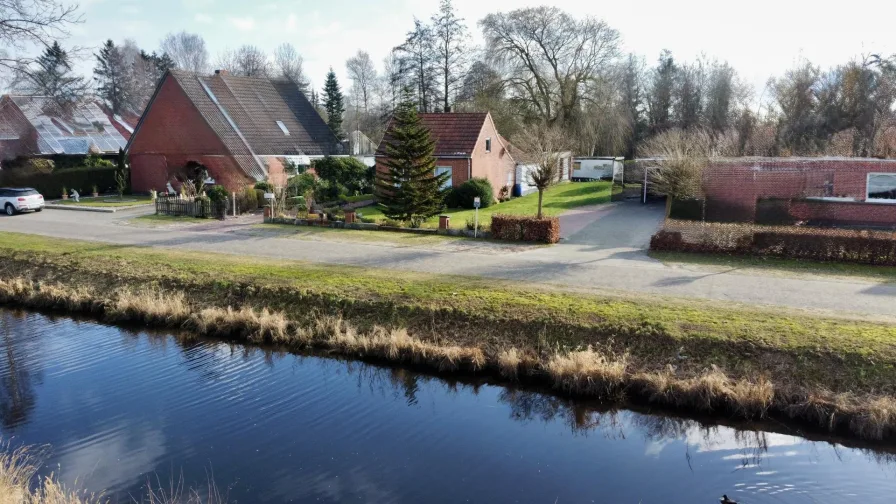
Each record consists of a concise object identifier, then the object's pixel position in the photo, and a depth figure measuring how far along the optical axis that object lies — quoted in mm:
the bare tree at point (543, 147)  22062
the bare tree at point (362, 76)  77625
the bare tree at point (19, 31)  18469
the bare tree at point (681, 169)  24703
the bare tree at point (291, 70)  77444
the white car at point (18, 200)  29062
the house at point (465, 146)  30859
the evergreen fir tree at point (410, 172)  23172
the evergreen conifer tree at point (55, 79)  19703
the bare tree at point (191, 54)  89688
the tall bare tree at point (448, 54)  43844
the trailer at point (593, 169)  44688
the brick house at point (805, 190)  22672
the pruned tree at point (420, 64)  44281
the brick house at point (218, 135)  33531
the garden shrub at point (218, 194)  26859
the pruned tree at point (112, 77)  62594
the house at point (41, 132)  39775
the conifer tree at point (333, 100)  54844
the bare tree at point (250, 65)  76125
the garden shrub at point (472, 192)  29422
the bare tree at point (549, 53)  44094
